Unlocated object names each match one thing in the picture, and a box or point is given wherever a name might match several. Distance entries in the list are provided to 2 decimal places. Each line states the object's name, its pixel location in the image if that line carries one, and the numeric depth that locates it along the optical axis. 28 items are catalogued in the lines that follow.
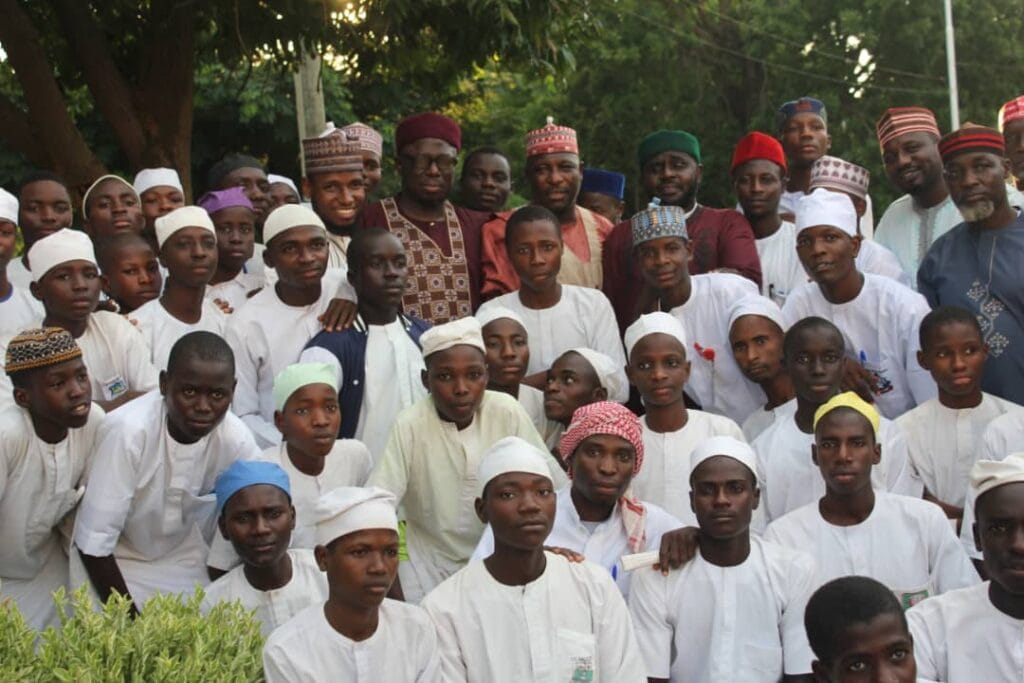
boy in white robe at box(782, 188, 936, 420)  6.92
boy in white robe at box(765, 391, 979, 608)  5.83
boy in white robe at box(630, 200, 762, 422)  7.16
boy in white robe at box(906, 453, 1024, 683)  5.15
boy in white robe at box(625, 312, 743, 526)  6.40
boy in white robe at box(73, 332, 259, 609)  5.65
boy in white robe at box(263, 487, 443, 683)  4.92
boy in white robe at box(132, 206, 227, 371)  6.96
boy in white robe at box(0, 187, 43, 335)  6.84
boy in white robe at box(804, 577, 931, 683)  4.54
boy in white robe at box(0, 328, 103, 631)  5.54
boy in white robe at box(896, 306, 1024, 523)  6.37
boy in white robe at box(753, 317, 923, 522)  6.34
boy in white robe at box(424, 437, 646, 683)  5.30
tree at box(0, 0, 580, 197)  8.38
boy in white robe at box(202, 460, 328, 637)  5.53
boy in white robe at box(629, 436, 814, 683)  5.56
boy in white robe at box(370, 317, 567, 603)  6.25
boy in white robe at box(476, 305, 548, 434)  6.72
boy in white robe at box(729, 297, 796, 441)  6.82
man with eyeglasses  7.68
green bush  4.23
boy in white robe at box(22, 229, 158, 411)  6.38
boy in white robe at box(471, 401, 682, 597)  5.91
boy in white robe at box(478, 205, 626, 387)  7.21
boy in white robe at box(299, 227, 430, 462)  6.68
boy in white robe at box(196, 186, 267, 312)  7.73
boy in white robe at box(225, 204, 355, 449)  6.82
